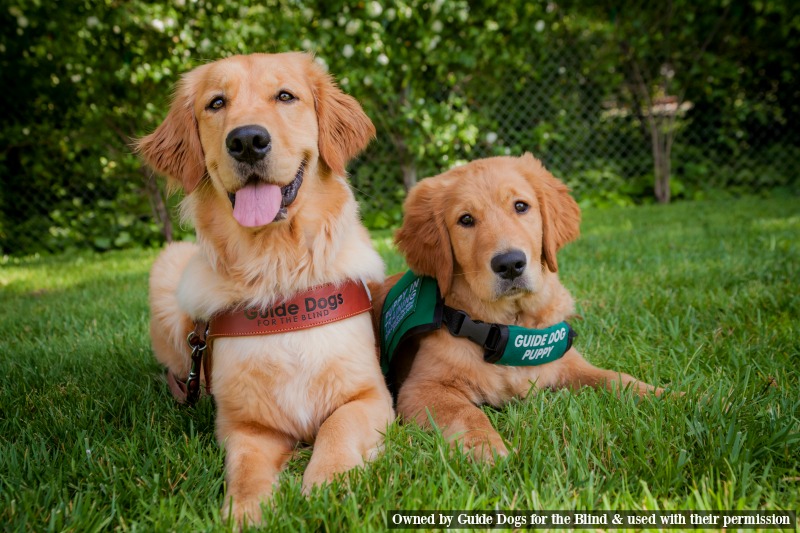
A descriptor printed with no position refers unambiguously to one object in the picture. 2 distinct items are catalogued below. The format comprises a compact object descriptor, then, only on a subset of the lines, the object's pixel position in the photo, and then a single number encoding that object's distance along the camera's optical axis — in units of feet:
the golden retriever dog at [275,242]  6.14
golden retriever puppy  6.95
